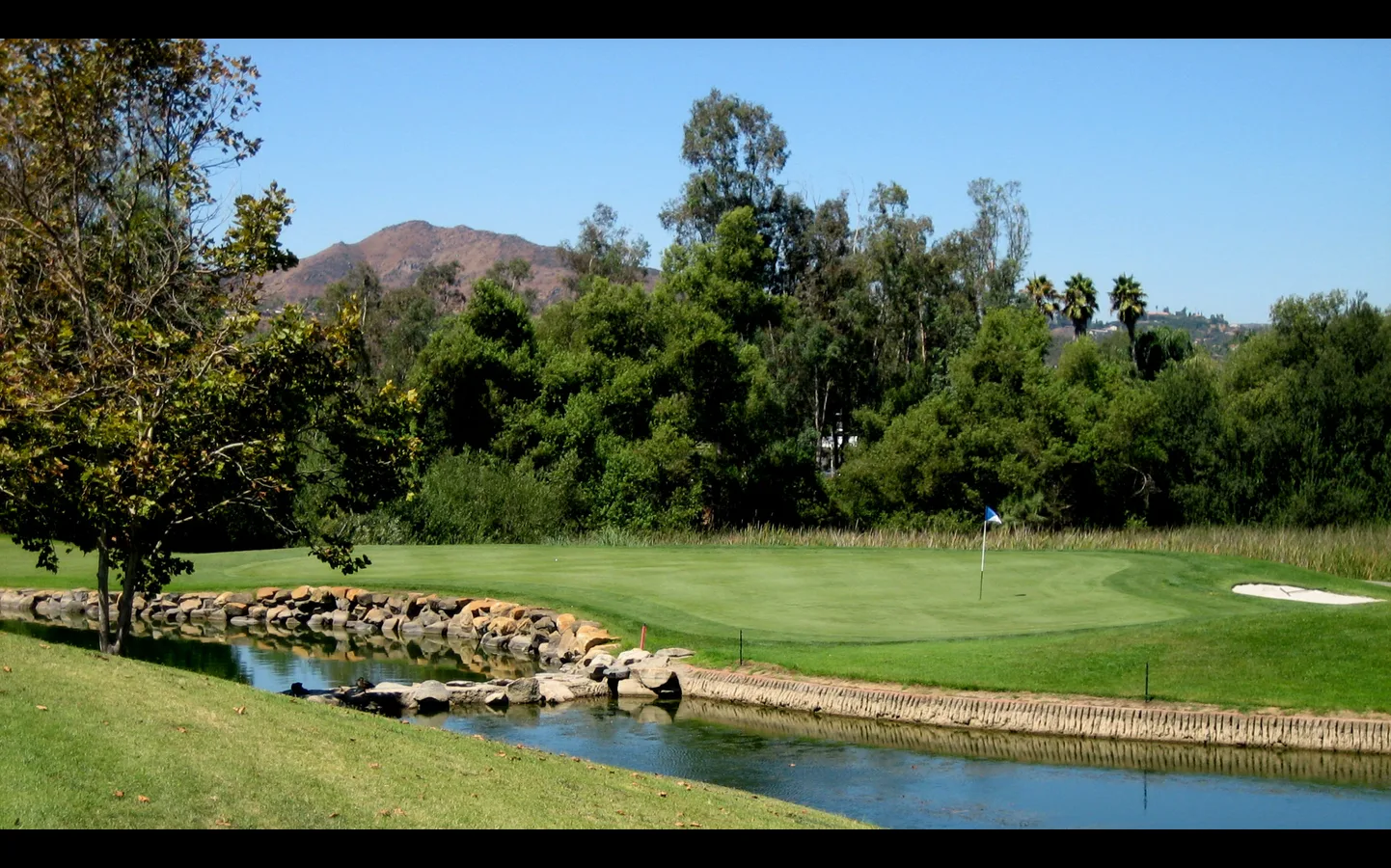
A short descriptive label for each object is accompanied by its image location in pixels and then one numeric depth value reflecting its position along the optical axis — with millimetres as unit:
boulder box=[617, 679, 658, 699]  16750
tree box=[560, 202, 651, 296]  67500
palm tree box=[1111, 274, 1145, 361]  62750
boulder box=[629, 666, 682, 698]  16719
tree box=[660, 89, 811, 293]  57344
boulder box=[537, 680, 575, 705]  16828
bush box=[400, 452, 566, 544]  36656
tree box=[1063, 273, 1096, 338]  64125
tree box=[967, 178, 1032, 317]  60750
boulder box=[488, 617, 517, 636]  21547
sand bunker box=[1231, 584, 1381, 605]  20875
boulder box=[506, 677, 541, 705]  16719
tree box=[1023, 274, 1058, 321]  65750
